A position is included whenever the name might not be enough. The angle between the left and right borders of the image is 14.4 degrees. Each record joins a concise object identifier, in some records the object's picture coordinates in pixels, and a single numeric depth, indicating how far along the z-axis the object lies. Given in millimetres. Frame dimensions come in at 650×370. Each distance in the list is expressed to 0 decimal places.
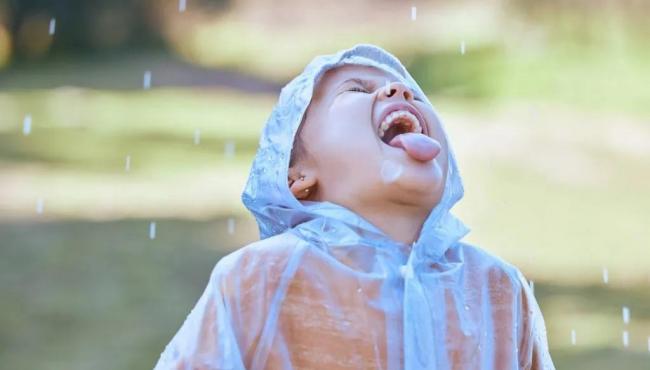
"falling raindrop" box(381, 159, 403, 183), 3998
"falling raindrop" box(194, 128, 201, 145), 18936
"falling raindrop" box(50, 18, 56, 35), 25186
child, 3814
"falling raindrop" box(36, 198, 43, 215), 15230
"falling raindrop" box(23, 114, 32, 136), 18706
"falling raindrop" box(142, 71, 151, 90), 22331
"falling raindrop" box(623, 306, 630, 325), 12583
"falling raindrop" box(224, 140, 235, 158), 18238
